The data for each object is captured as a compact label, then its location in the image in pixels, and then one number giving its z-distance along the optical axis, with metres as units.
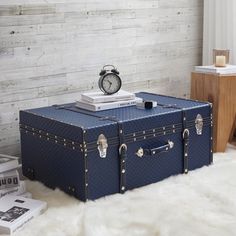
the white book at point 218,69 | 2.66
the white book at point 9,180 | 2.09
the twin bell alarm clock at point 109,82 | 2.33
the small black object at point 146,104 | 2.31
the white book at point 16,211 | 1.78
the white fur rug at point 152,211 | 1.77
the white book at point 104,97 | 2.29
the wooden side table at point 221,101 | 2.65
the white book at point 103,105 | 2.27
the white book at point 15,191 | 2.08
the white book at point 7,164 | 2.10
